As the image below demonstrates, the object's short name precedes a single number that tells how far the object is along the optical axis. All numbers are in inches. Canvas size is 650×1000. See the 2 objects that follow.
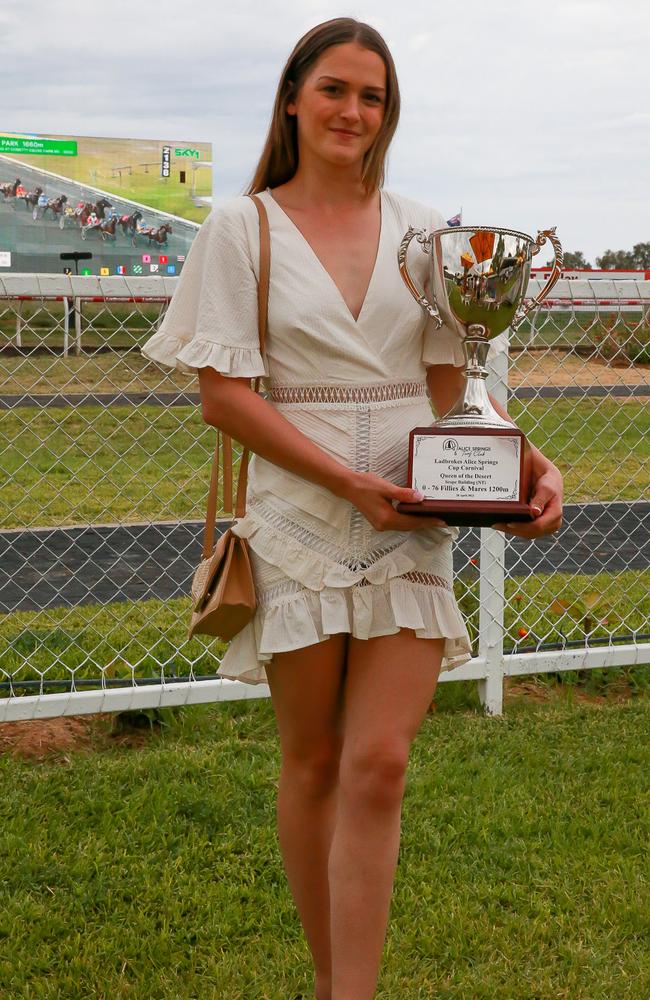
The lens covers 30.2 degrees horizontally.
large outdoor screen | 1343.5
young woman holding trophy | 81.0
